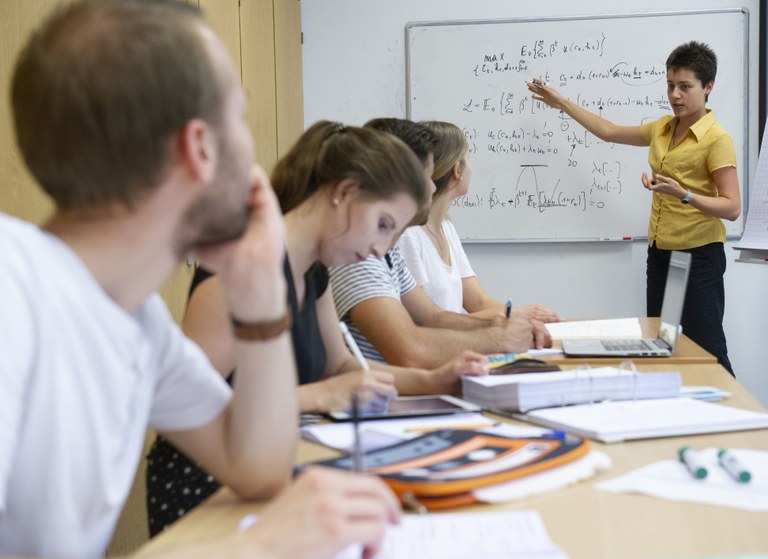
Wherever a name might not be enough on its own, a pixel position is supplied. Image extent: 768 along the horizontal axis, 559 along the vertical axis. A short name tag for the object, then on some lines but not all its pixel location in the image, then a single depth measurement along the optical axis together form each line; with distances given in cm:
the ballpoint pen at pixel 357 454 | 103
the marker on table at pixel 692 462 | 112
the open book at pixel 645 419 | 133
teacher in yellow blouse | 371
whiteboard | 425
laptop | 221
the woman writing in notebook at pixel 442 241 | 279
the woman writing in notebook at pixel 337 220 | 170
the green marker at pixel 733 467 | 110
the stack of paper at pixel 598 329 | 260
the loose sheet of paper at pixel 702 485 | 105
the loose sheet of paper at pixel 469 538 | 85
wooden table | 90
